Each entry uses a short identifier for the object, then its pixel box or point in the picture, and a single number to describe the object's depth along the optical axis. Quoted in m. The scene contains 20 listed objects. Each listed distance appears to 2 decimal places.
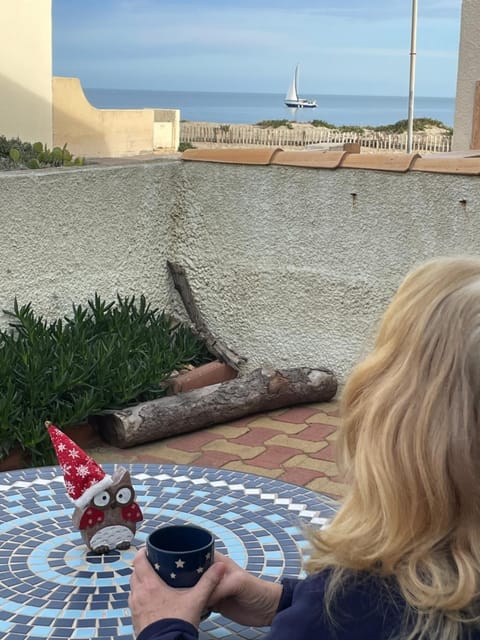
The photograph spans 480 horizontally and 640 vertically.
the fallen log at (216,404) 4.20
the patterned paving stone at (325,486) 3.71
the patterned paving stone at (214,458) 4.03
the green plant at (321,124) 42.04
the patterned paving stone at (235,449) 4.16
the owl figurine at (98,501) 2.02
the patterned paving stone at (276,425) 4.53
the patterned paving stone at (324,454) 4.12
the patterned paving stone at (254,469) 3.92
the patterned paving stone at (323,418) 4.65
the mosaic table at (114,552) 1.79
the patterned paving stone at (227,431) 4.44
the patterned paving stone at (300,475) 3.84
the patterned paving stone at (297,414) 4.67
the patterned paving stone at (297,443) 4.25
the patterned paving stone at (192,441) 4.25
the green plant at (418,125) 37.16
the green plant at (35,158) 5.40
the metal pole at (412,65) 14.70
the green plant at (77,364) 3.90
